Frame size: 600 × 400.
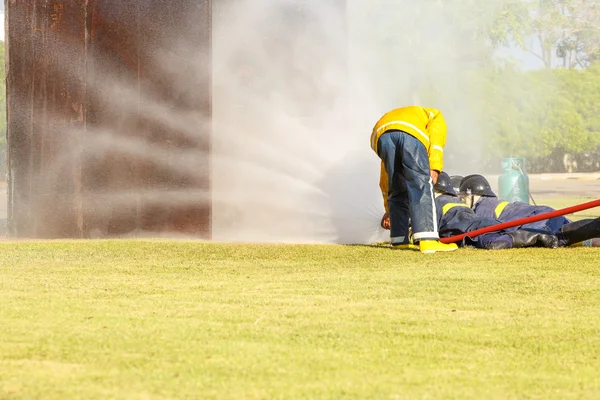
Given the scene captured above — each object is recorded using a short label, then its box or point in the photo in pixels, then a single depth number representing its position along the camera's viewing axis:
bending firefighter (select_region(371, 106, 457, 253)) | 16.78
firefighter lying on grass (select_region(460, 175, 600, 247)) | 17.42
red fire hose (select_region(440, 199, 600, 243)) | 16.89
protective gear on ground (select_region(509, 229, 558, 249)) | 17.53
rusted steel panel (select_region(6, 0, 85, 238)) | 21.50
